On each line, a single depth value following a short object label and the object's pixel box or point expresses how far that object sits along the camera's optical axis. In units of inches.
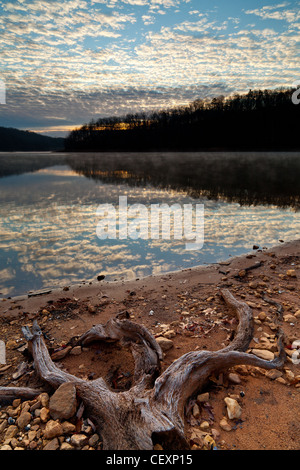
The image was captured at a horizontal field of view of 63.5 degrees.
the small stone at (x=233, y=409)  95.3
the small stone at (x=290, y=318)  158.9
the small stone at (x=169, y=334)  149.5
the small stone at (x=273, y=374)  114.6
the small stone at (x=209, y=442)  84.8
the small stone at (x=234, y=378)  113.0
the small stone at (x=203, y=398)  103.6
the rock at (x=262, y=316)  160.7
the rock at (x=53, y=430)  87.3
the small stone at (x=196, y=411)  96.8
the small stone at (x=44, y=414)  94.0
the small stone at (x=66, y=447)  83.9
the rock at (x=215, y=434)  88.0
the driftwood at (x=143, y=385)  83.7
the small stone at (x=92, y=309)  182.7
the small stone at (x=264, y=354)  124.6
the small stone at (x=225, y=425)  91.1
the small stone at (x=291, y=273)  225.9
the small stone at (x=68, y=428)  89.6
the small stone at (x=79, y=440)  85.1
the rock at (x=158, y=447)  82.9
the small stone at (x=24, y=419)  92.8
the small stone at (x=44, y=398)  101.0
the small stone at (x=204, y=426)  91.6
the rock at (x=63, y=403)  94.4
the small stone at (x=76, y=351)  138.6
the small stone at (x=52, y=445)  83.8
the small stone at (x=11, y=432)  88.7
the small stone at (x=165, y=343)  138.4
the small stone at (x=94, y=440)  85.9
